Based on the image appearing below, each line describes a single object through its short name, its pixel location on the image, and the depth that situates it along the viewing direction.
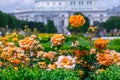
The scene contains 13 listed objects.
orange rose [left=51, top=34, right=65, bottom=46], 4.19
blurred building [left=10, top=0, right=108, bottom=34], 50.22
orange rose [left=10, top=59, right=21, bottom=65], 4.10
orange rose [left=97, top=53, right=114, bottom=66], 3.85
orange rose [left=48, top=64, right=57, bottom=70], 3.79
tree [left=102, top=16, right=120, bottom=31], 39.71
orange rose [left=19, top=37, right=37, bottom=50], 4.14
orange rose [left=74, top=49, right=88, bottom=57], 4.03
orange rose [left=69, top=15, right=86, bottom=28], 4.11
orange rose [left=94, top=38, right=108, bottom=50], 4.01
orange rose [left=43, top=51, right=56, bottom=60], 4.28
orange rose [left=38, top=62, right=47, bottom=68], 4.07
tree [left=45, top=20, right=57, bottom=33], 41.52
